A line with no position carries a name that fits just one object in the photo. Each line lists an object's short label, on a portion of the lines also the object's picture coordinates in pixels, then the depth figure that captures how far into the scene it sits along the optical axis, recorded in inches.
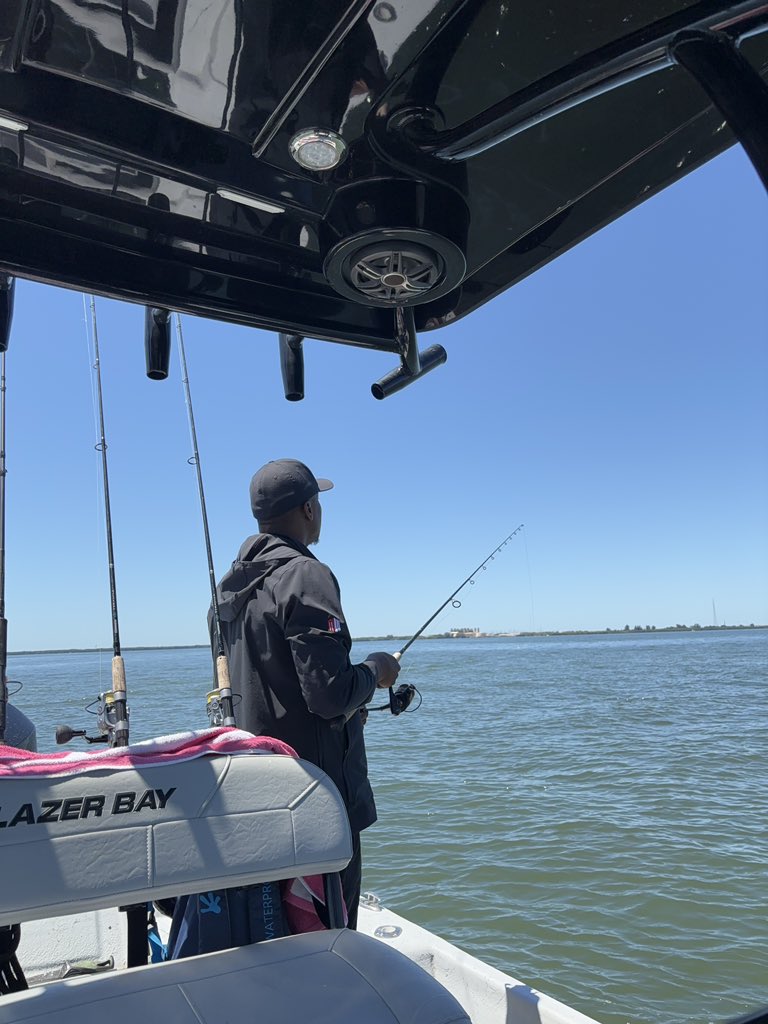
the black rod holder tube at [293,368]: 71.7
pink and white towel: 39.6
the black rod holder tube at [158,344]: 64.5
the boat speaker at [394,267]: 51.6
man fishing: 68.3
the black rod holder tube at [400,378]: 70.2
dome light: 45.6
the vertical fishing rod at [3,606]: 88.4
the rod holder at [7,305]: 56.6
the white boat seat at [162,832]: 37.0
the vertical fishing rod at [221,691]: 71.3
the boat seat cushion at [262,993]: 34.2
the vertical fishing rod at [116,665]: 73.2
